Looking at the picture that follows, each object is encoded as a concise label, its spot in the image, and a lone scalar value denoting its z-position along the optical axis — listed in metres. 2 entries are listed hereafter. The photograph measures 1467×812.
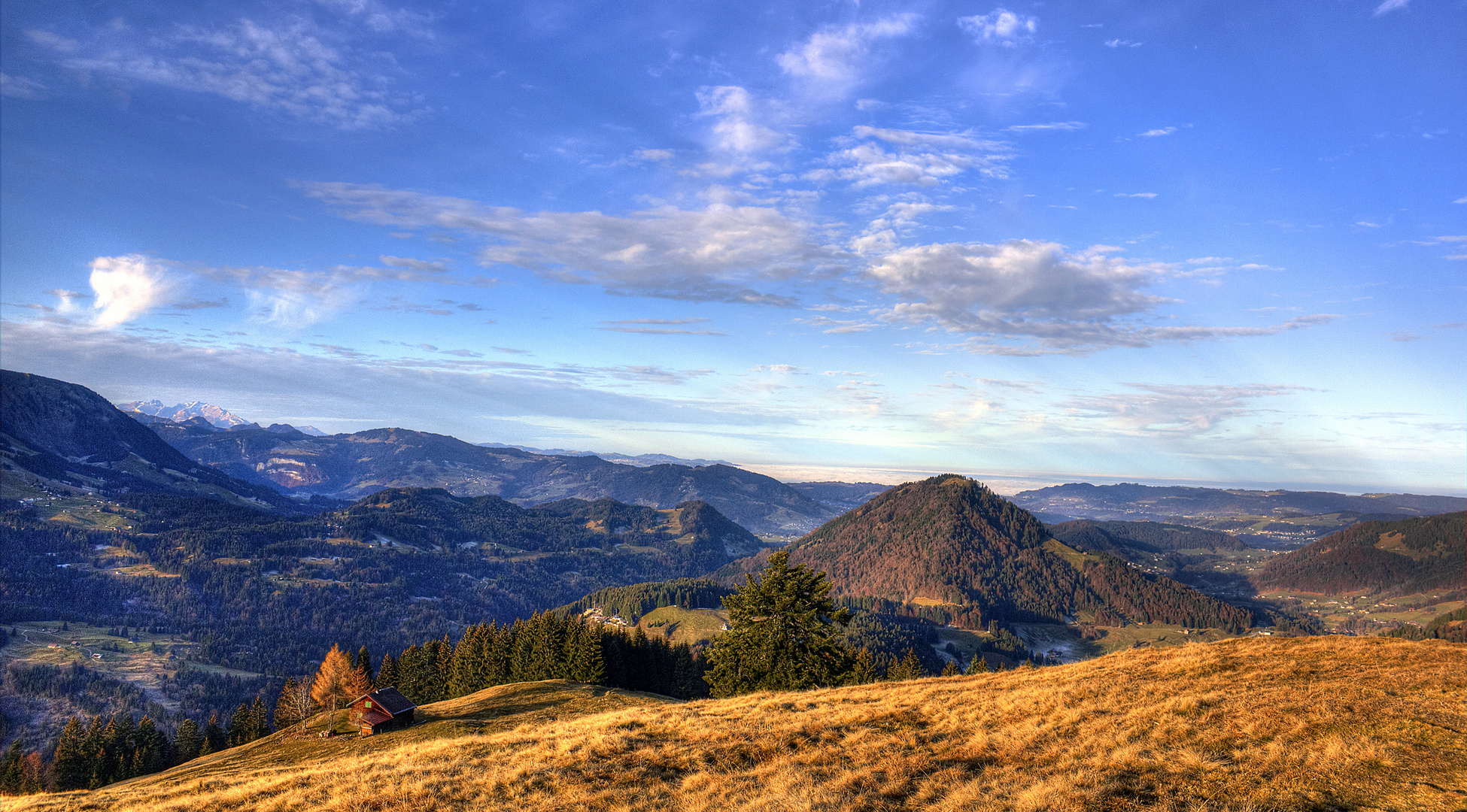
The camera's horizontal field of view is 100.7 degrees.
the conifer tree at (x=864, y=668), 98.19
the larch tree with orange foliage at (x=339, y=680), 103.81
